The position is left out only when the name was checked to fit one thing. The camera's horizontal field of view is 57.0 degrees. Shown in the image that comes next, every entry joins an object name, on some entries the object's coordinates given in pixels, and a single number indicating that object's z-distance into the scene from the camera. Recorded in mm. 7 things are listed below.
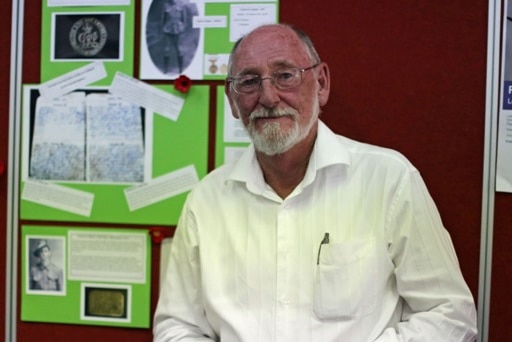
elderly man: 1022
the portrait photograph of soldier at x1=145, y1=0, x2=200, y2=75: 1312
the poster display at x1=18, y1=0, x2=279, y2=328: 1315
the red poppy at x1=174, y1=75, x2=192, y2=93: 1311
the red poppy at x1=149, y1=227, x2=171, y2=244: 1338
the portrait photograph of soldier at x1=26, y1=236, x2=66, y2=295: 1397
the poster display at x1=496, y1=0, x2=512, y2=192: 1213
